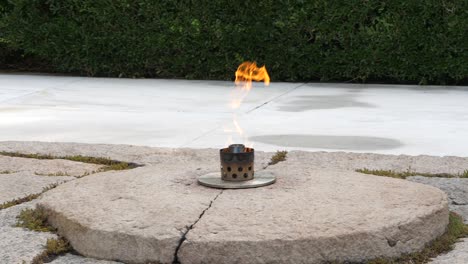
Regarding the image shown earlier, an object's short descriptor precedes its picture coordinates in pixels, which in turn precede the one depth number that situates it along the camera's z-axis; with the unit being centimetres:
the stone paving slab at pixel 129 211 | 312
